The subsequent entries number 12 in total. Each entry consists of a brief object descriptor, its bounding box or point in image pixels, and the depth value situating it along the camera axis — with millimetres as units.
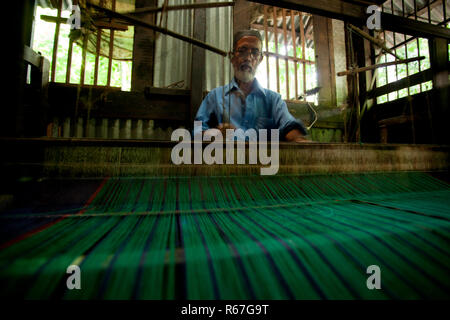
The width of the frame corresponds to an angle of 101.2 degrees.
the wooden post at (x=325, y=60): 3684
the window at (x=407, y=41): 3358
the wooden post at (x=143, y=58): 2879
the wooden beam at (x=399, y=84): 2227
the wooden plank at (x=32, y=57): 1529
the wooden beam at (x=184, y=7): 1264
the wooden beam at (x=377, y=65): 1591
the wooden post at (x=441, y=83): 1484
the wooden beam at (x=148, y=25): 1114
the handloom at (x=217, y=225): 357
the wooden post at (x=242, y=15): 3368
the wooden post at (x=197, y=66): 2172
